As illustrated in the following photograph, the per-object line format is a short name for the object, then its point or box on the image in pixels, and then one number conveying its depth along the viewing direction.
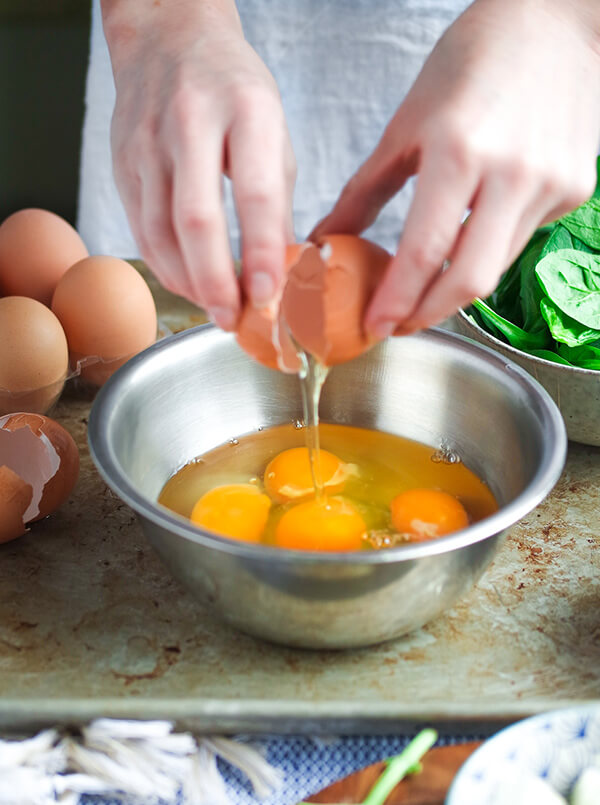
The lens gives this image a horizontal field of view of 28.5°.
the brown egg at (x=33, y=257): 0.68
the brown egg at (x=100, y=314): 0.64
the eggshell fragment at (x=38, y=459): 0.54
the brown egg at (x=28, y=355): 0.60
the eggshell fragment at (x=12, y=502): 0.52
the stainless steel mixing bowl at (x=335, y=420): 0.44
